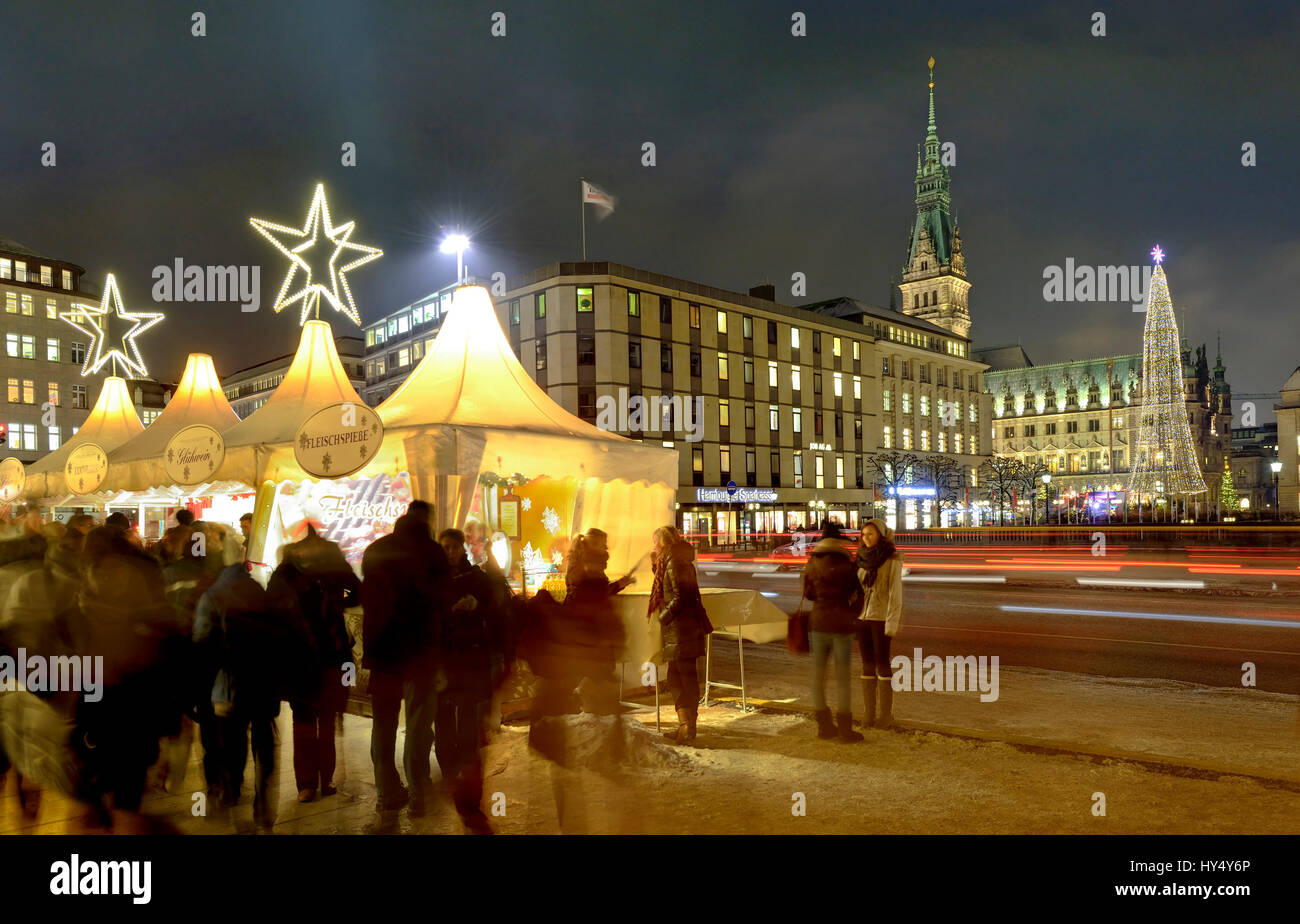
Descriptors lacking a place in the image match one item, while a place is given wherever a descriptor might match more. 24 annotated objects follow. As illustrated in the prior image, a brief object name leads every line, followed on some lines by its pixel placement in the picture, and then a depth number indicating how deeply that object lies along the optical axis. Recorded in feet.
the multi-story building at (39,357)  214.28
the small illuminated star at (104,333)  67.92
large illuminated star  42.96
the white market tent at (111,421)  66.13
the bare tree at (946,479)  274.57
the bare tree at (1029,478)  318.49
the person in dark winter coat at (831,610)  26.00
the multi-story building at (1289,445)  370.12
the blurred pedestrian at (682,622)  25.81
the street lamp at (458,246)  39.58
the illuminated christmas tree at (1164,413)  181.39
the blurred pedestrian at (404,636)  19.26
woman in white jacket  27.50
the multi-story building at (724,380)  182.80
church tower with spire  438.40
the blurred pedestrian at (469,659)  19.65
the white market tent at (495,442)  32.07
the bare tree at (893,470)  244.01
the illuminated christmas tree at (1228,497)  374.63
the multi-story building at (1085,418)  468.75
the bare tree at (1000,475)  299.99
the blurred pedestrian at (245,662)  19.66
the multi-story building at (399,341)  223.30
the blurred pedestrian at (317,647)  20.80
